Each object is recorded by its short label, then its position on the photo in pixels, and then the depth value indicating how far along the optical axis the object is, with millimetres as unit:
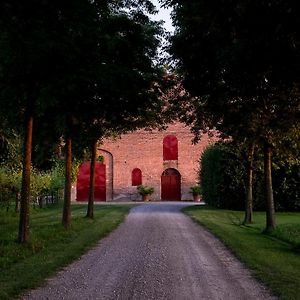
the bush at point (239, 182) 28922
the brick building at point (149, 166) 47781
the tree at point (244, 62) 8727
